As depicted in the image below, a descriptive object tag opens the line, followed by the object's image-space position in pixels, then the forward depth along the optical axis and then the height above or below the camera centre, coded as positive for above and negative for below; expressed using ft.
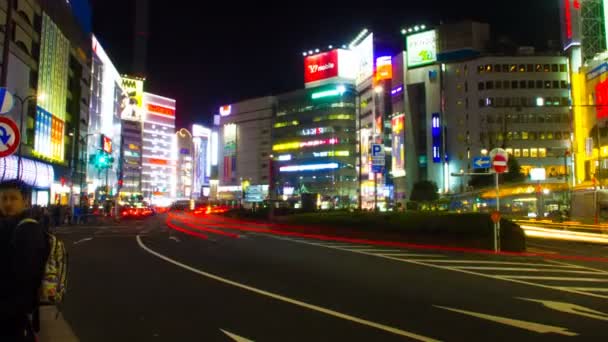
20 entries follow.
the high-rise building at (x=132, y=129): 537.24 +83.01
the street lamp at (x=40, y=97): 168.76 +37.90
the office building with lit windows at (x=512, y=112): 313.73 +58.93
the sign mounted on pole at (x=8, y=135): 31.81 +4.47
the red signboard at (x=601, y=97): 214.69 +47.37
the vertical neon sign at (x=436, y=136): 328.70 +45.20
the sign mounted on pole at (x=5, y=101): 36.06 +7.50
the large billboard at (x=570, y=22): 233.17 +90.09
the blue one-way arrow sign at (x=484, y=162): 93.34 +8.08
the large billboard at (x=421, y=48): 341.21 +107.15
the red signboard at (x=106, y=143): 300.05 +38.12
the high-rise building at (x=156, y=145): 625.00 +76.33
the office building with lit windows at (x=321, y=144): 466.70 +59.35
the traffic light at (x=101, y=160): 204.64 +18.85
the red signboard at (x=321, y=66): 453.17 +128.14
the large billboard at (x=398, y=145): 348.59 +42.05
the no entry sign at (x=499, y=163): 71.26 +5.96
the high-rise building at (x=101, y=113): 305.94 +61.34
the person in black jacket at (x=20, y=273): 11.82 -1.61
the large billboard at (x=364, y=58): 414.82 +125.54
